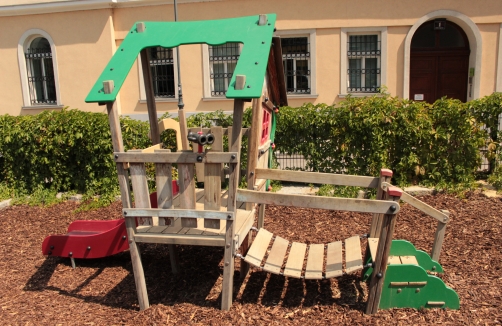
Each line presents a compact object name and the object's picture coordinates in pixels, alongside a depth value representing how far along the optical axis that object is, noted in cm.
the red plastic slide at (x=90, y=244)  442
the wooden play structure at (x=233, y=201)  314
